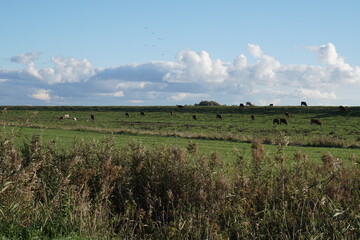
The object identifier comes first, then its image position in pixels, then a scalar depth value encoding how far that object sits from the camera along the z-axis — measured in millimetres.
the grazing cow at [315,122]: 57244
